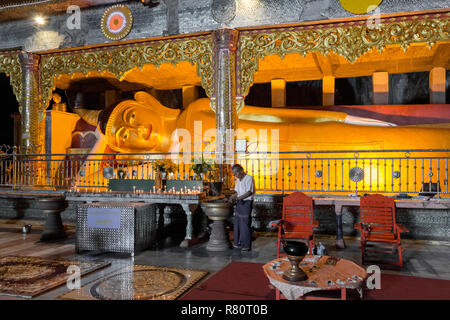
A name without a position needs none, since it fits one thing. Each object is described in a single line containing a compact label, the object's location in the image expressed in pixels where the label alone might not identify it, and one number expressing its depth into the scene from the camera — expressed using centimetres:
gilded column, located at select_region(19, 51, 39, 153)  845
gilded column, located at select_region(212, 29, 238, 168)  691
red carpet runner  320
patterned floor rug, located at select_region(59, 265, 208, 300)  321
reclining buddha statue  759
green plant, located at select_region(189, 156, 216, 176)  625
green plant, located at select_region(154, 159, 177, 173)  618
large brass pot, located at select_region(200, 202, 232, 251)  520
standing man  519
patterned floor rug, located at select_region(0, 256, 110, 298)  337
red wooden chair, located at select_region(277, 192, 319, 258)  491
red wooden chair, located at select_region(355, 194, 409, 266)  450
